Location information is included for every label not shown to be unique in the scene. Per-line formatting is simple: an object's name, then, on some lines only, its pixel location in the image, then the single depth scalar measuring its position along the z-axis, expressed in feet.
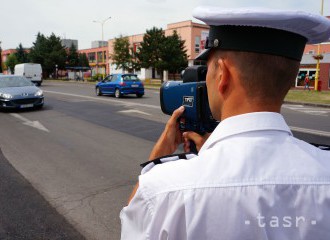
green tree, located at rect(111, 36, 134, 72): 166.81
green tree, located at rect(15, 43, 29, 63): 281.87
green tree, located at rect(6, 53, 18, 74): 293.35
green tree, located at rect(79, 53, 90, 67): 252.05
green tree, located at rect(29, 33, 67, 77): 220.02
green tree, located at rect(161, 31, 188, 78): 137.90
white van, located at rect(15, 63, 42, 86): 122.18
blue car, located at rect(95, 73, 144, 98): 64.34
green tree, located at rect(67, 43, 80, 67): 232.32
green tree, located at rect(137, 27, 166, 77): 140.05
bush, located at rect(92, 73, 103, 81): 169.33
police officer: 3.14
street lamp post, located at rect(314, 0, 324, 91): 86.38
